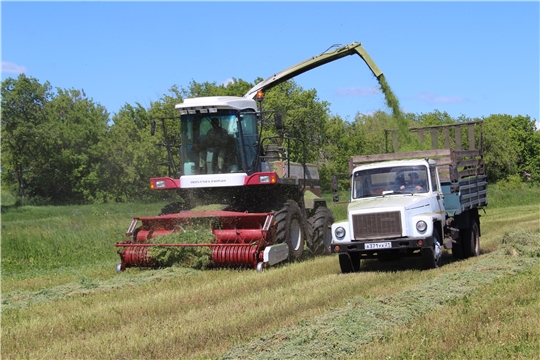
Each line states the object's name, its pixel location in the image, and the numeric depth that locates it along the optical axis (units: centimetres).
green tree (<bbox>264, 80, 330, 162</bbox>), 4775
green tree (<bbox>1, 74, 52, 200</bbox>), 6444
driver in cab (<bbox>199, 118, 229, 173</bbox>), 1349
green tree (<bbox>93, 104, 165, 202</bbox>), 6378
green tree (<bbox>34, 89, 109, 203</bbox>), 7044
